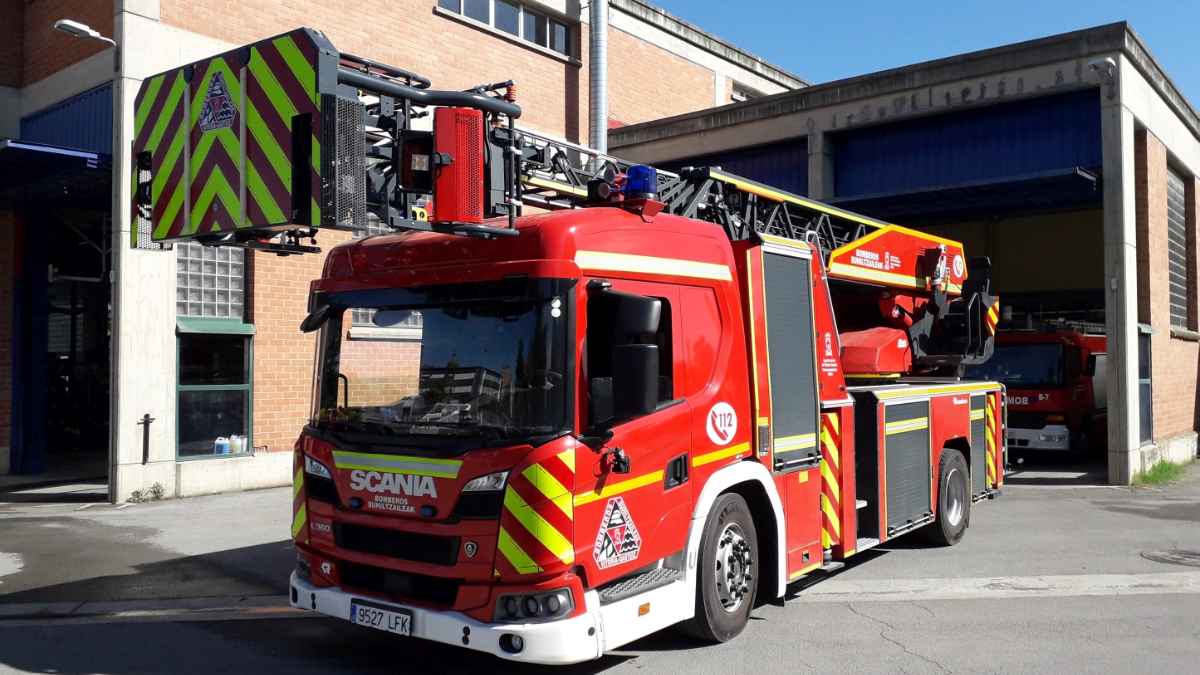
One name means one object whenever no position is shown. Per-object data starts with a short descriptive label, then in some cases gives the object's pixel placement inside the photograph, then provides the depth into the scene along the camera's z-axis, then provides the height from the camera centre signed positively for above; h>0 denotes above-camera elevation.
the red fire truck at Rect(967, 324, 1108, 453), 17.12 -0.55
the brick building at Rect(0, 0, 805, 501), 12.77 +1.35
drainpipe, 20.44 +5.98
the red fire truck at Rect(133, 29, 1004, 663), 5.12 -0.05
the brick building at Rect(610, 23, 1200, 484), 14.93 +3.55
